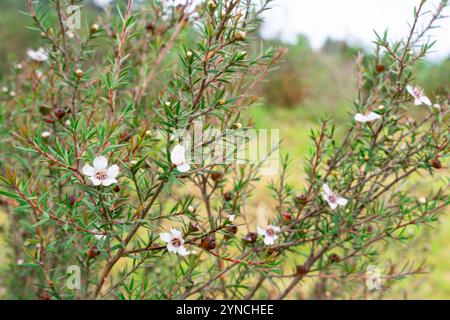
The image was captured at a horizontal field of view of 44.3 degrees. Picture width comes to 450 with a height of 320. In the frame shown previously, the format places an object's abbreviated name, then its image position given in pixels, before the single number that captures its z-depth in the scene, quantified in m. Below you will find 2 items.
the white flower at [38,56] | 0.38
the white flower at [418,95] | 0.29
